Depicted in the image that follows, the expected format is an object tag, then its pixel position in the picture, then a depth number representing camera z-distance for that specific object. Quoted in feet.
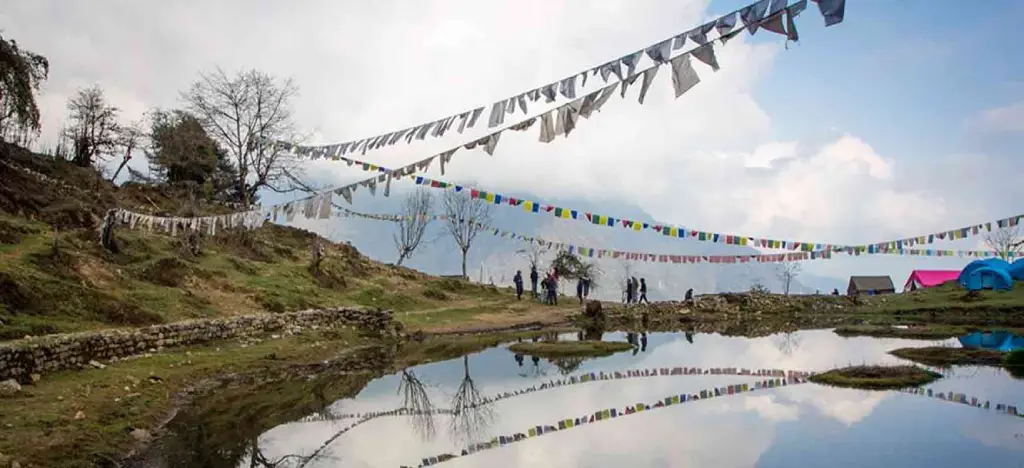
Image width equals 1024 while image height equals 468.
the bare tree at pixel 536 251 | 203.62
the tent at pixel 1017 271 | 159.94
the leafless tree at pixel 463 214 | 219.82
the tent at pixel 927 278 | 238.68
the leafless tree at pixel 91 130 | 163.02
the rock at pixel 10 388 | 43.12
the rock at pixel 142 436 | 40.31
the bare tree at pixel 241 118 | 148.97
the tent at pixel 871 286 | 236.43
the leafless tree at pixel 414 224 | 212.84
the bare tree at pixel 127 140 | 166.61
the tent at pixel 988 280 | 152.87
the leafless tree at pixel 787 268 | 316.29
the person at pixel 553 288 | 151.84
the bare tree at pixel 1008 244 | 237.20
